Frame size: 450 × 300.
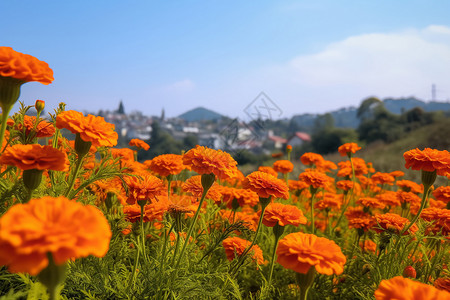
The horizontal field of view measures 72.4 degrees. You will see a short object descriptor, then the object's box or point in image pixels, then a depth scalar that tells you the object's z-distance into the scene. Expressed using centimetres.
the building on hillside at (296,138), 5368
